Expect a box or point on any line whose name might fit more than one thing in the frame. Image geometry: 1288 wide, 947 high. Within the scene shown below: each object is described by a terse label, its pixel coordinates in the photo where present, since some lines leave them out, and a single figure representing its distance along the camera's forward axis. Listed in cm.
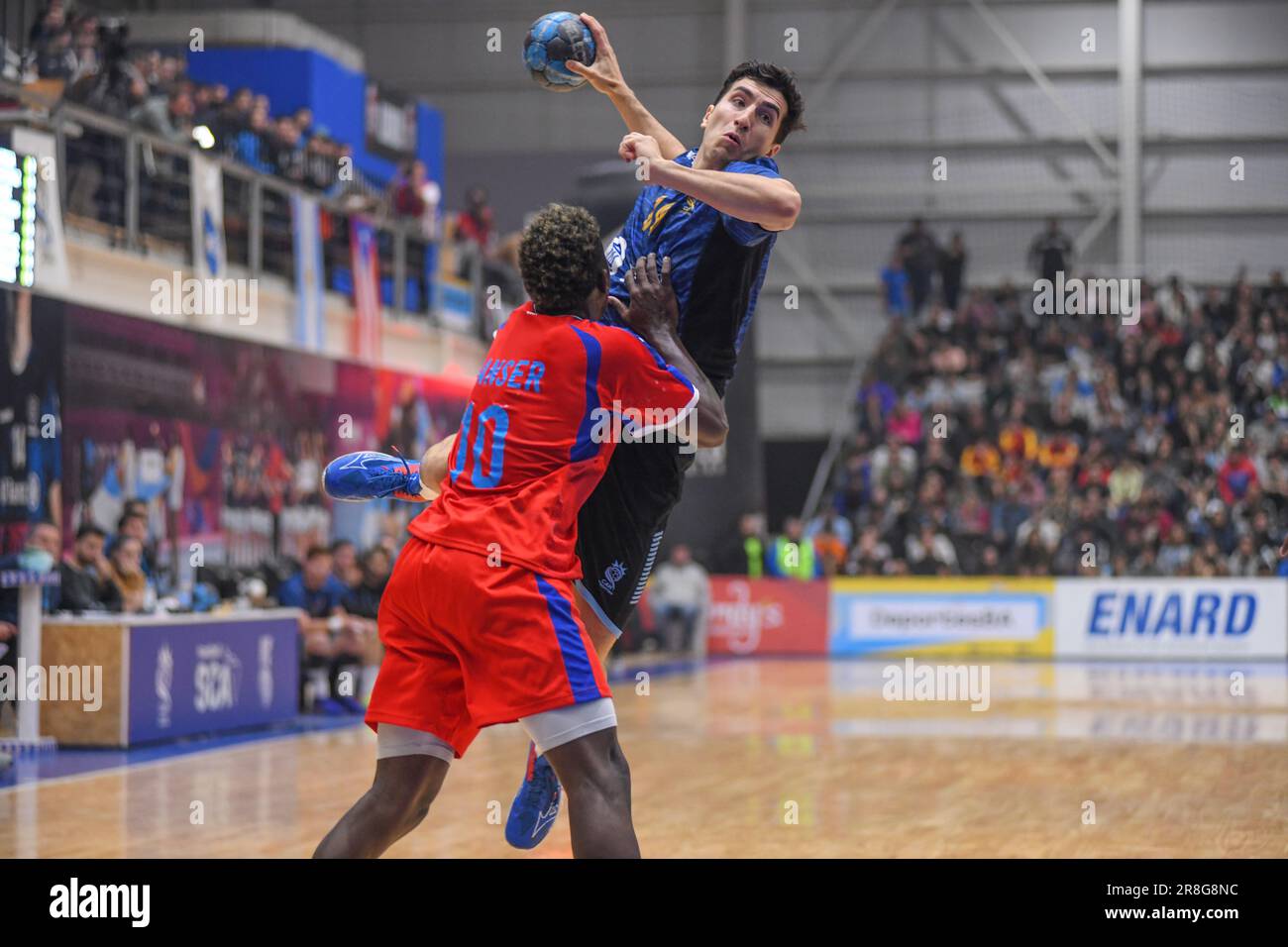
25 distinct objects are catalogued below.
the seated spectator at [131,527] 1316
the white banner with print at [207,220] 1586
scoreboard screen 1217
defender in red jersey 434
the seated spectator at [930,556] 2341
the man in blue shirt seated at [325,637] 1480
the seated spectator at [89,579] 1241
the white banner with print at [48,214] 1284
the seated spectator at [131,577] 1285
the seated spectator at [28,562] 1184
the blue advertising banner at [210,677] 1220
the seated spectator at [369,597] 1522
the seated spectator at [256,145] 1752
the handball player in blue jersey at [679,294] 506
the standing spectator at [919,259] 2834
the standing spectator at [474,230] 2345
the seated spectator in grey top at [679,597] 2355
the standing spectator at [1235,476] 2394
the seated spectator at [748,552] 2406
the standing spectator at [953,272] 2817
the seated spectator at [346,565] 1529
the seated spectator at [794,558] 2400
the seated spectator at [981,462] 2511
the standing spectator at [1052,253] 2758
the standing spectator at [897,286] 2867
